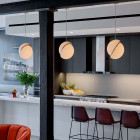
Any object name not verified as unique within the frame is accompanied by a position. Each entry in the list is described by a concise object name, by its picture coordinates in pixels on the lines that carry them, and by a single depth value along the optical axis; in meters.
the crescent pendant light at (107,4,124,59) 4.54
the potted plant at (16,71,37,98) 6.55
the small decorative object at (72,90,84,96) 8.28
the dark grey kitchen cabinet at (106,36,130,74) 7.48
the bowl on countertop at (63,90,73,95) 8.45
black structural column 3.58
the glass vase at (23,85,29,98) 6.70
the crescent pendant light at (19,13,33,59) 5.02
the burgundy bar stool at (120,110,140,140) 5.13
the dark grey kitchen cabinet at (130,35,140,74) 7.35
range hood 7.81
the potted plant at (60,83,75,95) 8.46
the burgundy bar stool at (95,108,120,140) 5.39
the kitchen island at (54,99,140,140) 5.50
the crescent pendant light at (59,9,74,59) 4.64
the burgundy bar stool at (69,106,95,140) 5.68
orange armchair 4.10
